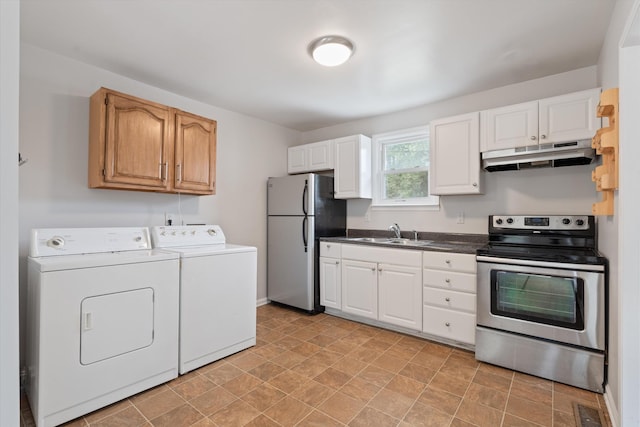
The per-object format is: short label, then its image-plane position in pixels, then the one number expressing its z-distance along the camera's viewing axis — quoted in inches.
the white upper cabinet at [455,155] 114.7
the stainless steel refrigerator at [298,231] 144.3
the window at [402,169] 142.4
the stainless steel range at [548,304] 81.7
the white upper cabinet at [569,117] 93.3
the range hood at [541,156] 94.3
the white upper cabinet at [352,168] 147.3
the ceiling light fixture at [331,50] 87.9
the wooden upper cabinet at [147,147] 94.6
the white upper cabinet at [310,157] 157.8
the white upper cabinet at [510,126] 102.4
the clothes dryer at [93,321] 68.8
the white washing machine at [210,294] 92.9
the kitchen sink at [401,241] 123.4
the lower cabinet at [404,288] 105.6
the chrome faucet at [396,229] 143.3
